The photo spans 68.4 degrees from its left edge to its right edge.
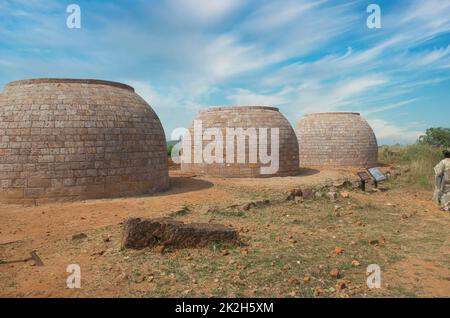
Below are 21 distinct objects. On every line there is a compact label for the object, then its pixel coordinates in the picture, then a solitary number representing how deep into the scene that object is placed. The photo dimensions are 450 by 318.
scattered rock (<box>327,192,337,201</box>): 9.07
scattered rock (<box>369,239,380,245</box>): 5.44
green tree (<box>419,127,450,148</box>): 27.67
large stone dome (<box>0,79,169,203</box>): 8.25
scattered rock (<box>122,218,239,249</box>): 4.97
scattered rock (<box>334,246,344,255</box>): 4.96
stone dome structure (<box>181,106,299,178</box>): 13.95
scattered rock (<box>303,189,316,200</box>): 9.13
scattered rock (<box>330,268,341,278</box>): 4.04
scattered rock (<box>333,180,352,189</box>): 11.25
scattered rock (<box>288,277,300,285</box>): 3.88
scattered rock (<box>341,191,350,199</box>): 9.29
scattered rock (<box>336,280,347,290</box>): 3.76
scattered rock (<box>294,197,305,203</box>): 8.82
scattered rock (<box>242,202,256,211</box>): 7.95
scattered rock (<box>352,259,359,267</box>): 4.49
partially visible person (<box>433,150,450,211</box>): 8.51
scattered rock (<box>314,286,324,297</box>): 3.61
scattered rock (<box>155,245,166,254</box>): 4.82
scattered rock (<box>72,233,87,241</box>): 5.61
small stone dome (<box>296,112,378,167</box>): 19.58
